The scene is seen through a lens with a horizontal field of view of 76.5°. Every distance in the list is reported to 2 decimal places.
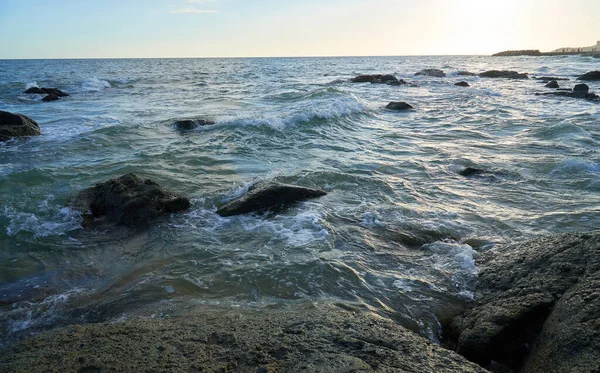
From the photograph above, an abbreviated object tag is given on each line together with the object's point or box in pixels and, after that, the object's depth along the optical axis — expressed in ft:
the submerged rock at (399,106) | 57.57
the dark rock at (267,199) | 19.53
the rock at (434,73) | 130.43
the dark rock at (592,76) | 97.19
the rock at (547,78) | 100.93
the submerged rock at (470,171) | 25.67
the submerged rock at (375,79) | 106.11
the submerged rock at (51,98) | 65.47
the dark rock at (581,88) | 66.74
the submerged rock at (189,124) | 41.39
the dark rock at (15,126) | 34.63
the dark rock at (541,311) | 7.94
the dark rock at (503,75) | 113.33
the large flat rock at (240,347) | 7.66
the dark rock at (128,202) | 18.52
